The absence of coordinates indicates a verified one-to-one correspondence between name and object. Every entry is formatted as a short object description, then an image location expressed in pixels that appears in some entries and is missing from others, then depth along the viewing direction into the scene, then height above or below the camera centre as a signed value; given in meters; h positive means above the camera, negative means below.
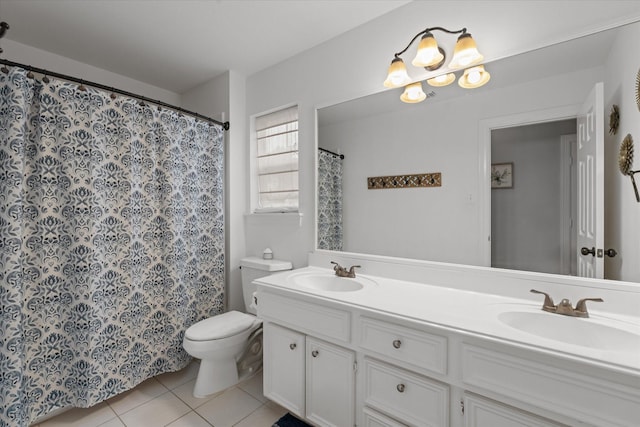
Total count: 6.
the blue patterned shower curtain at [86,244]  1.42 -0.18
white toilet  1.82 -0.86
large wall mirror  1.21 +0.27
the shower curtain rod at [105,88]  1.45 +0.77
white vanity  0.84 -0.50
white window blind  2.24 +0.46
